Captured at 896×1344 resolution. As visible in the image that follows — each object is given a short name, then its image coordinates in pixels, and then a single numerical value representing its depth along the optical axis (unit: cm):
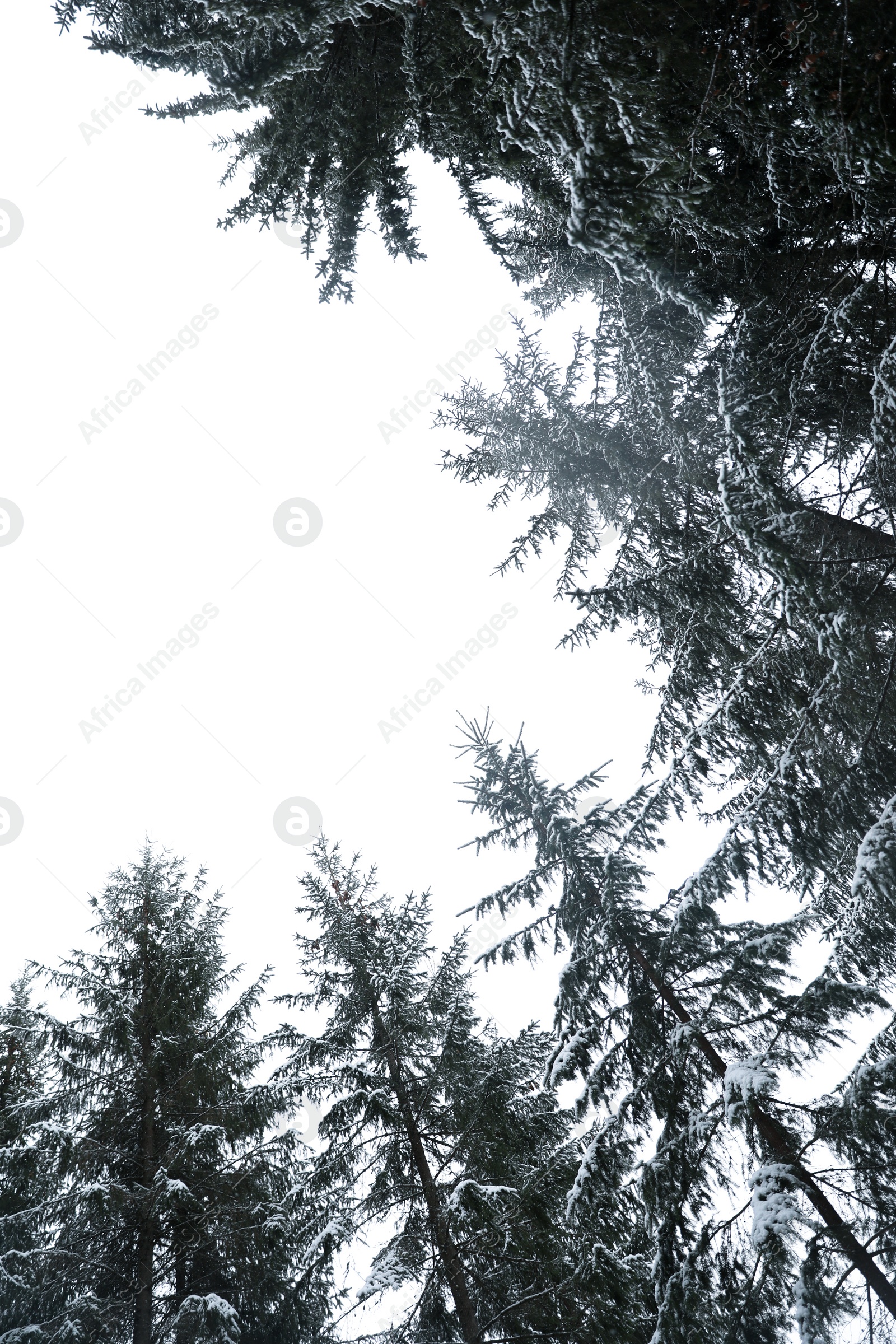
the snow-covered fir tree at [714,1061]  377
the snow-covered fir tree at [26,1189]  680
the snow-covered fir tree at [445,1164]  617
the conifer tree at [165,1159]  685
